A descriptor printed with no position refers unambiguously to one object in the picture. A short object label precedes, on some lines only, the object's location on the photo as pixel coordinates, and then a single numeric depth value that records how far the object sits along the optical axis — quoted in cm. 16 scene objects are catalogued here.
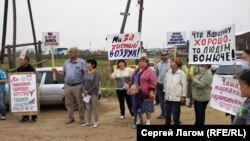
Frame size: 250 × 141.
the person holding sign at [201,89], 618
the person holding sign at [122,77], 795
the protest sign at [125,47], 833
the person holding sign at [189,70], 903
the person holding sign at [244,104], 282
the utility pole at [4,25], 1216
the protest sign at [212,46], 555
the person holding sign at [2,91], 847
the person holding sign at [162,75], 828
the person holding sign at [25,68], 848
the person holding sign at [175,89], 653
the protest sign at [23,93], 842
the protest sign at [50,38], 922
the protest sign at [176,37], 1279
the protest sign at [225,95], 528
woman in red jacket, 694
